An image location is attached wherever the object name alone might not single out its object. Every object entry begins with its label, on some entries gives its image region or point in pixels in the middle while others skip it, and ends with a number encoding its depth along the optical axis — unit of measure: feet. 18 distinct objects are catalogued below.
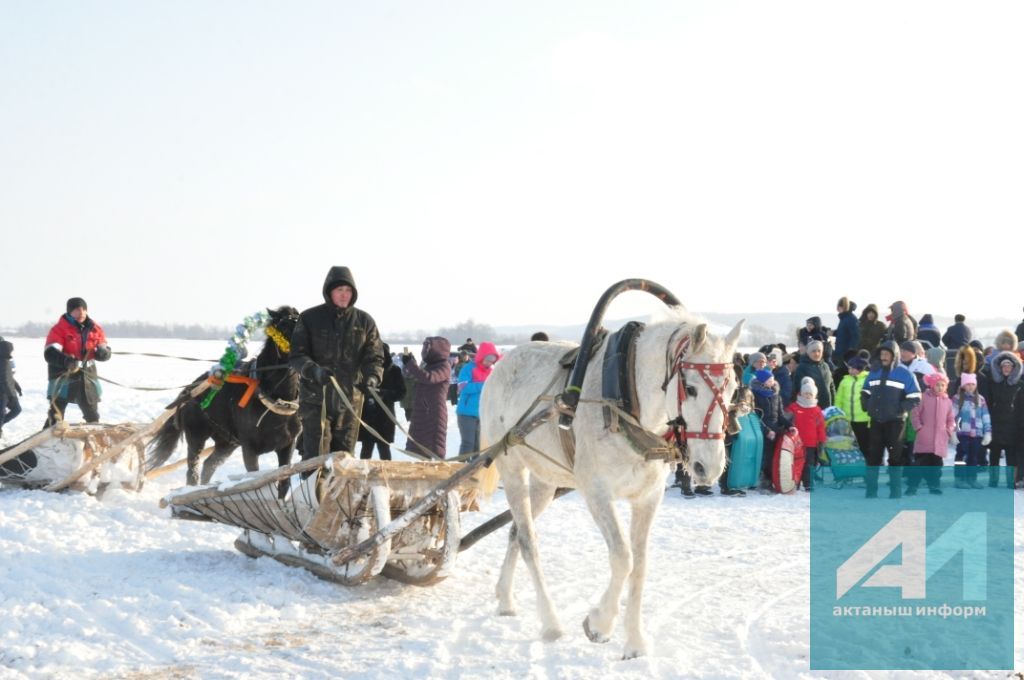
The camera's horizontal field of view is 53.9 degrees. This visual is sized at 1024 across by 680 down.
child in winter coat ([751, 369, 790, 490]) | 40.91
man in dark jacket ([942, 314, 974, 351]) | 57.47
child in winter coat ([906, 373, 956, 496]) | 41.04
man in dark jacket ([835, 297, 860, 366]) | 52.29
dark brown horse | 28.14
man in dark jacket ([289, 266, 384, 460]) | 23.56
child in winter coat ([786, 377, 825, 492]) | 41.45
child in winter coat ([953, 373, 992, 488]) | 43.50
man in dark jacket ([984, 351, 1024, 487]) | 42.70
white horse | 16.43
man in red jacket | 35.73
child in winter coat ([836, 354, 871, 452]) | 42.45
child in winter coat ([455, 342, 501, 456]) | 40.88
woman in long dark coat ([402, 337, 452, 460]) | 40.98
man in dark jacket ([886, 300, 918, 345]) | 52.13
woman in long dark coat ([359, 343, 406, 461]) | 38.19
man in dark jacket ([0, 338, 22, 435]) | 51.90
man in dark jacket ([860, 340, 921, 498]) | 39.09
